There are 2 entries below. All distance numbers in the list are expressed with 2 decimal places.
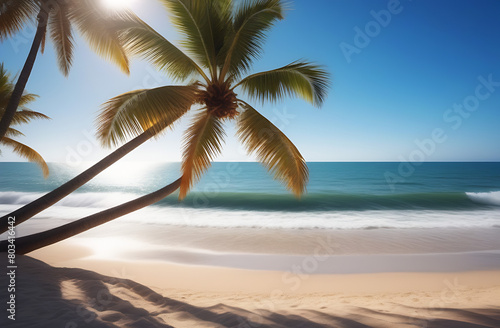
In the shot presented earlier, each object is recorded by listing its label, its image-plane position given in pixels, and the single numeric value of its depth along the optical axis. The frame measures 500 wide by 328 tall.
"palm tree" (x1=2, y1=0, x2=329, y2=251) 4.59
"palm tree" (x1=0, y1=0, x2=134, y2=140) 4.76
